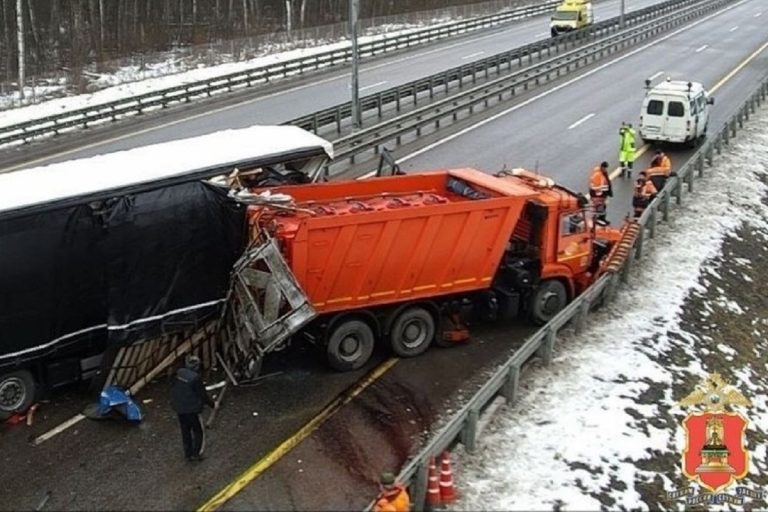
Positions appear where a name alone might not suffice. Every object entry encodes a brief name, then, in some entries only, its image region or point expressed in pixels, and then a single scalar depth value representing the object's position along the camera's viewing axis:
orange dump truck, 12.35
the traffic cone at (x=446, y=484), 9.71
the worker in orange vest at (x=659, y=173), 20.77
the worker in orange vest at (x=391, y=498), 8.72
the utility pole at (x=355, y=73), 26.49
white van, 26.09
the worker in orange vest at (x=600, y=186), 19.48
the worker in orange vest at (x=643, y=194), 19.92
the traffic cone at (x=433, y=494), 9.58
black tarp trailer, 11.66
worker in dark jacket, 10.54
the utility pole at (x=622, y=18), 52.16
